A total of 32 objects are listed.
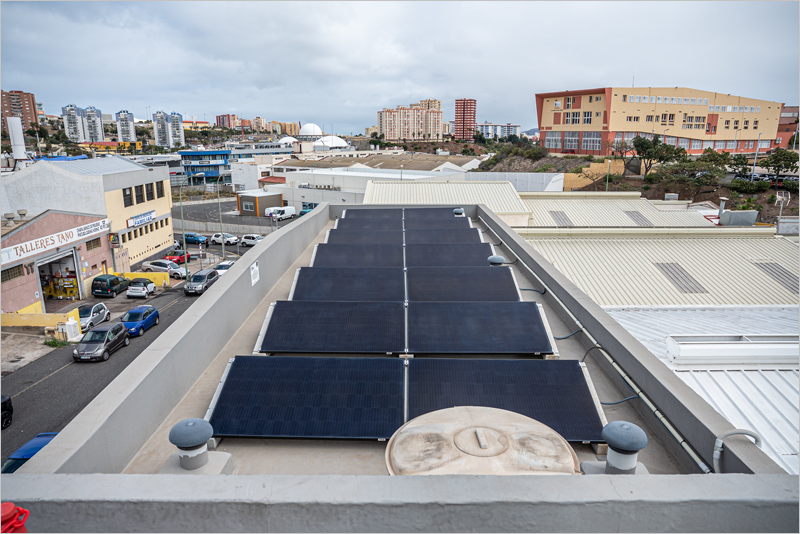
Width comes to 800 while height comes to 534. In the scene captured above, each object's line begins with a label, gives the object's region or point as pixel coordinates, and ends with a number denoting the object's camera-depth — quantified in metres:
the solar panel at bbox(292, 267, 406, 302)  8.86
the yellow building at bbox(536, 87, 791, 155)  80.12
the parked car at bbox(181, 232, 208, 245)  54.75
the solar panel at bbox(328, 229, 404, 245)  13.73
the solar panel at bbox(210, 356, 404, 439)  5.13
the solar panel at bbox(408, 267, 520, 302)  8.89
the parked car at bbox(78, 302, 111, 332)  28.05
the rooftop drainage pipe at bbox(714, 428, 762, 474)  4.15
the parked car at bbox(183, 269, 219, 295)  35.16
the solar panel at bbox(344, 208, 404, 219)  17.62
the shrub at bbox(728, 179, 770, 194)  55.03
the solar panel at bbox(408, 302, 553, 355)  6.73
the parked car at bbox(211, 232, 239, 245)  55.88
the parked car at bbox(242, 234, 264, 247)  53.49
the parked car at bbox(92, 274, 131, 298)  34.78
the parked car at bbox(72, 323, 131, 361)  22.61
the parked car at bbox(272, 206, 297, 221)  66.56
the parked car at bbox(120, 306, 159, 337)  25.97
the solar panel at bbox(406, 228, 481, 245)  13.87
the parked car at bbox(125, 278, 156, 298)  34.30
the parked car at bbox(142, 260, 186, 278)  40.72
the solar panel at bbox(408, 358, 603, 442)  5.16
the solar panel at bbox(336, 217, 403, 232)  15.64
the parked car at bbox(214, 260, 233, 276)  39.25
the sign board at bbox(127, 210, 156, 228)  41.84
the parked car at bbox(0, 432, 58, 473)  12.32
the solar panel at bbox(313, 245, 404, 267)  11.27
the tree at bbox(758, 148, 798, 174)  59.67
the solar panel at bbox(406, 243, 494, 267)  11.41
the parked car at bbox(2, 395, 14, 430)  17.08
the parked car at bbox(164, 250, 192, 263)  44.72
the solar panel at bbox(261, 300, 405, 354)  6.80
